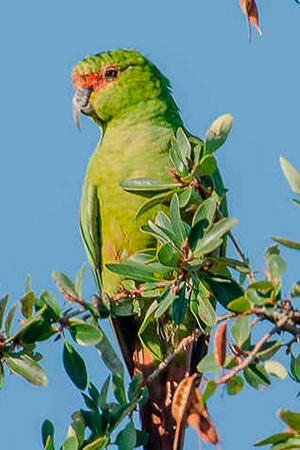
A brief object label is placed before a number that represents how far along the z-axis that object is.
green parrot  8.23
